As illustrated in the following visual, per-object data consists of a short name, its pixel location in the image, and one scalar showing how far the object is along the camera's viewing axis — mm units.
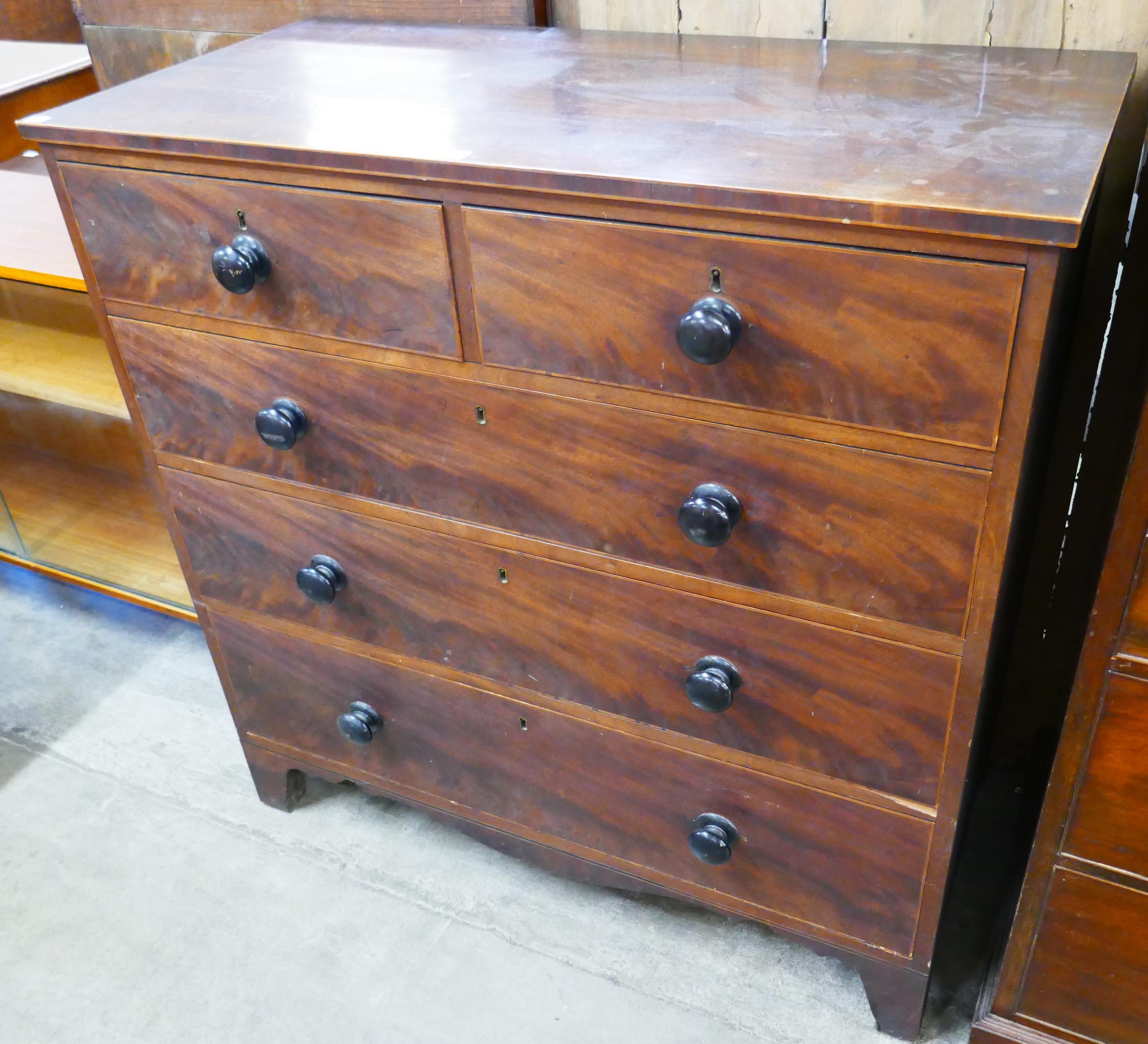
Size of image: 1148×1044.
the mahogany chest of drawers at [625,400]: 832
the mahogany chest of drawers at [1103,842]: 894
